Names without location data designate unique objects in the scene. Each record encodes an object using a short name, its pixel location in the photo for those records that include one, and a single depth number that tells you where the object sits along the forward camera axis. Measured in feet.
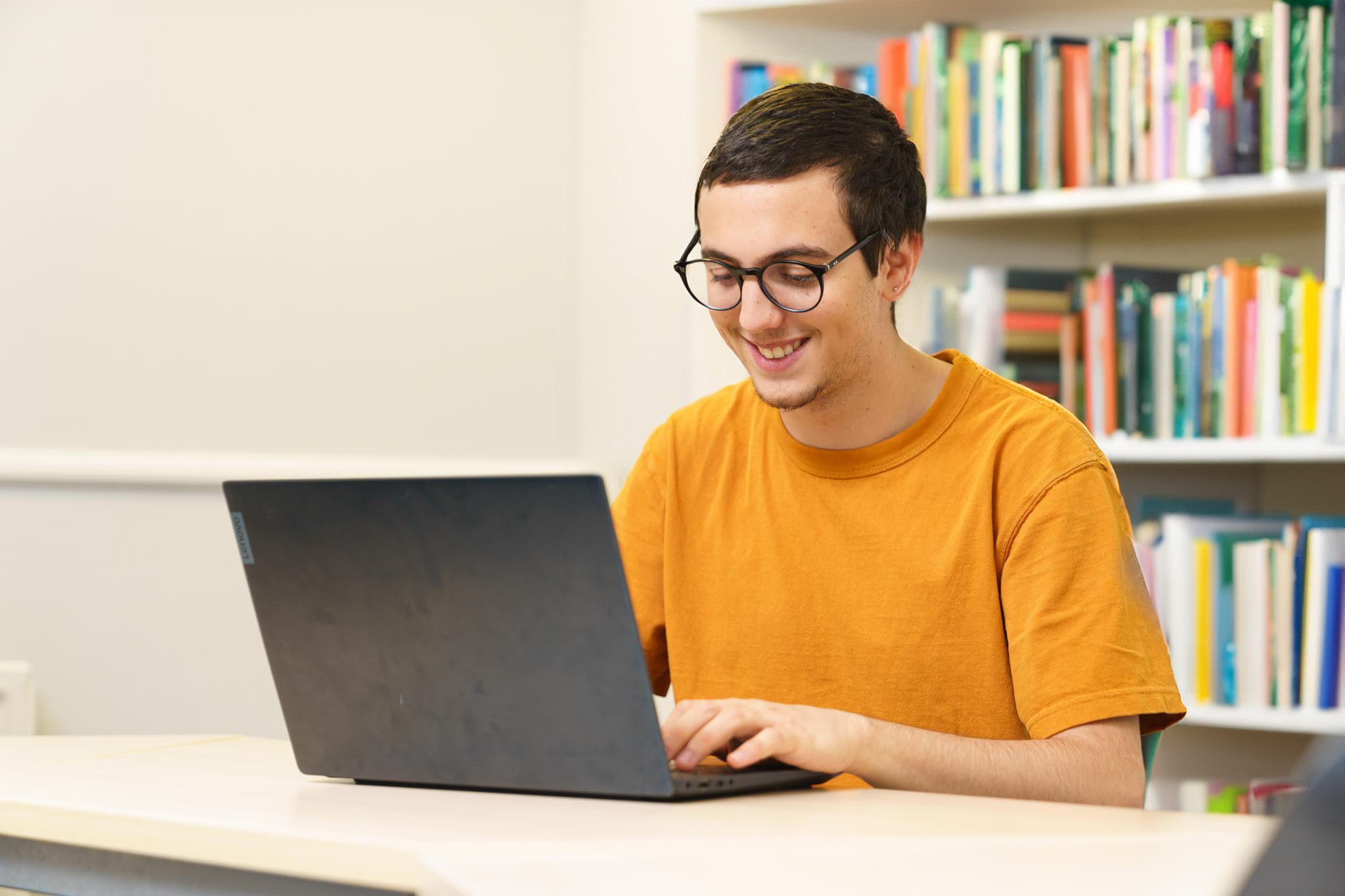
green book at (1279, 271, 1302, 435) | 12.39
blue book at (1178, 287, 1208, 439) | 12.65
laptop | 8.73
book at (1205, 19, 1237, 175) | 12.47
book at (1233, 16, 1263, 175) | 12.41
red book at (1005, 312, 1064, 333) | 13.11
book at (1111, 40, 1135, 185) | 12.73
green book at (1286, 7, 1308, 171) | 12.28
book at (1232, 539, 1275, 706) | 12.42
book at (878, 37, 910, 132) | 13.25
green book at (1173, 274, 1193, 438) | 12.68
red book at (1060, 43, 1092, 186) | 12.81
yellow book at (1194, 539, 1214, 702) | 12.57
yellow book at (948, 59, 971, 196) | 13.05
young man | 9.65
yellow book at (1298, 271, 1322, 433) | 12.35
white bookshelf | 12.98
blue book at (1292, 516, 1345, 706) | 12.35
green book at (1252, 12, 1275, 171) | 12.37
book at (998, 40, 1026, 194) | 12.91
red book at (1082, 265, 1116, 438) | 12.88
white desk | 8.21
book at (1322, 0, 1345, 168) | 12.12
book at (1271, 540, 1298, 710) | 12.37
